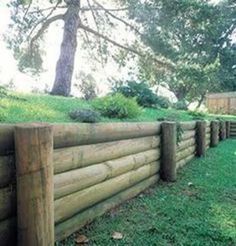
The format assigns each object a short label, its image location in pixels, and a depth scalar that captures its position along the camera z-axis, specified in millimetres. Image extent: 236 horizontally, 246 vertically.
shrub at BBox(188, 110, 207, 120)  6537
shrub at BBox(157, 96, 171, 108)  5856
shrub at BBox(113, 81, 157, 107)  5241
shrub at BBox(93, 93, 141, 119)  3342
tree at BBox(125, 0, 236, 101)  6849
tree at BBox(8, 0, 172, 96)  6713
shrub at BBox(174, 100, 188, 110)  8361
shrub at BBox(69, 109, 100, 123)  2535
